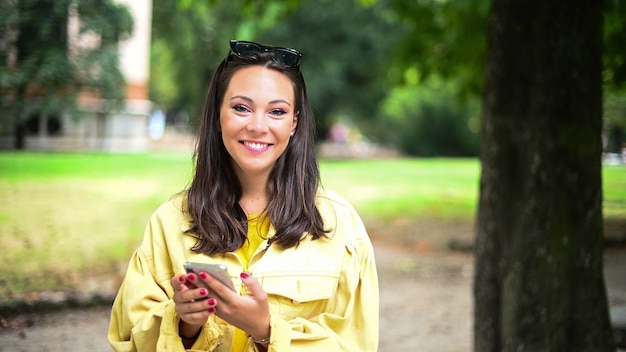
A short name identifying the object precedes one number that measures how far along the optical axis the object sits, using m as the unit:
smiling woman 2.08
